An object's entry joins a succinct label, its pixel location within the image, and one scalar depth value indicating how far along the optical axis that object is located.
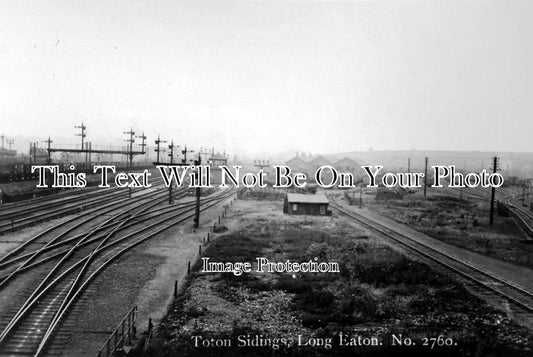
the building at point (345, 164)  96.00
